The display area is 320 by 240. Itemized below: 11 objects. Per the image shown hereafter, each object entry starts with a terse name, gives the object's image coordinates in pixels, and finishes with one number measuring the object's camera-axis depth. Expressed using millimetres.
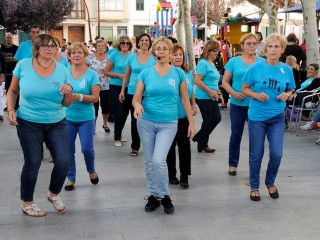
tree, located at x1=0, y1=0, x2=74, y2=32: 40375
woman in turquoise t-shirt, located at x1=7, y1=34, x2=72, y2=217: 4902
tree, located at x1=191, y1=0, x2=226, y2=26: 51906
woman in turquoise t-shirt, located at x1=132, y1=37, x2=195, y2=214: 5160
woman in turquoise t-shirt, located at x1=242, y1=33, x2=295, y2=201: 5543
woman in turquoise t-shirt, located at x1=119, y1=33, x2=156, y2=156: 7684
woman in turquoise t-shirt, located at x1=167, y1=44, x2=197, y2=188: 6180
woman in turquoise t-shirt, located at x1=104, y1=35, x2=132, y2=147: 8680
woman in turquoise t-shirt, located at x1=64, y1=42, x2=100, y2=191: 5961
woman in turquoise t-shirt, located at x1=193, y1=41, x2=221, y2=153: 7477
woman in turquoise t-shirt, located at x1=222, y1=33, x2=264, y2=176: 6495
